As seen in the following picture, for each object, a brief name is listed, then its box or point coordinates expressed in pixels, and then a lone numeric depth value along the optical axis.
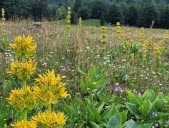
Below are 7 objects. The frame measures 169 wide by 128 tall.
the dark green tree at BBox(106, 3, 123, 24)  49.62
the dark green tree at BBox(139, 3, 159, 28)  52.35
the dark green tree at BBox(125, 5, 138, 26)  56.33
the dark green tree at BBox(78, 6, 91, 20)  52.22
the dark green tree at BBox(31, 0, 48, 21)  29.22
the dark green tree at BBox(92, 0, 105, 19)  53.55
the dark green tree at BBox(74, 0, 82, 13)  60.83
